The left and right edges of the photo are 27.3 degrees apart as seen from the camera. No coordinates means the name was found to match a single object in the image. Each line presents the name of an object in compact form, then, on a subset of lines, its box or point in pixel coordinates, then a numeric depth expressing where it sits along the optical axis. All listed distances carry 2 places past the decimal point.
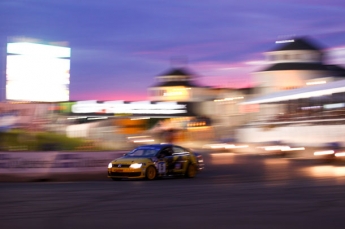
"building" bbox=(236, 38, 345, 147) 51.66
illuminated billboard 33.69
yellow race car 24.00
